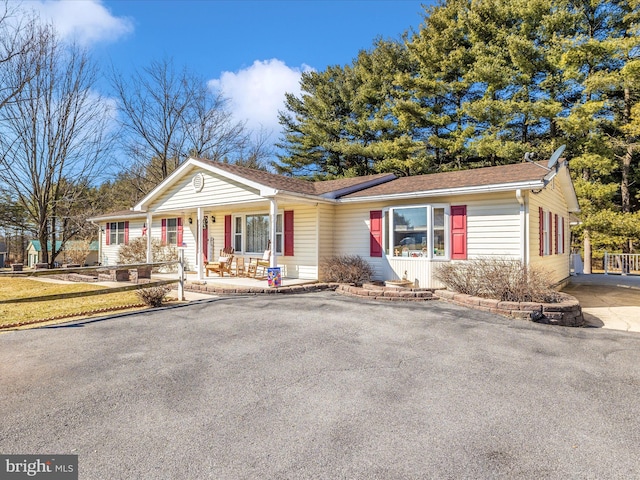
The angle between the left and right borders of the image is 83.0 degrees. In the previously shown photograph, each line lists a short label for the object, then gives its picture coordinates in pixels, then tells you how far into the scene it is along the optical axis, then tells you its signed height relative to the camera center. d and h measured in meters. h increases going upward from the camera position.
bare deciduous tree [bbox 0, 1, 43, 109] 13.10 +7.94
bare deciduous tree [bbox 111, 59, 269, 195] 23.91 +8.44
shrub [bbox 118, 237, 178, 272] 16.11 -0.41
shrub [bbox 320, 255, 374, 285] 10.76 -0.85
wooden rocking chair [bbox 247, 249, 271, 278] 12.01 -0.74
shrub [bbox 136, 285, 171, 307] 8.00 -1.18
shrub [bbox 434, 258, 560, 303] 7.32 -0.87
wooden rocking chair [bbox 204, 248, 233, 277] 12.50 -0.82
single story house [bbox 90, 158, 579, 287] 9.16 +0.81
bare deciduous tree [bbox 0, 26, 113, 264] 17.94 +5.75
